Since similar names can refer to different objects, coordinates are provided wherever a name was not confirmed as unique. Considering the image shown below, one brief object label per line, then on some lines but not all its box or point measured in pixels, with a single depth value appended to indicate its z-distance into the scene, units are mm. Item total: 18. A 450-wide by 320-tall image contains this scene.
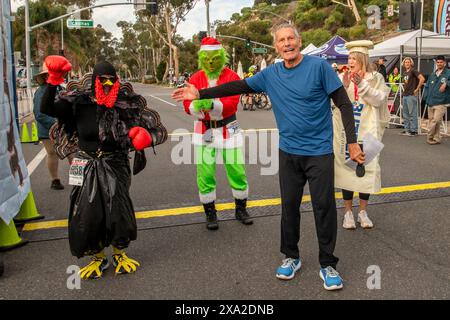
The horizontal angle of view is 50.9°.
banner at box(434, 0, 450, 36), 10547
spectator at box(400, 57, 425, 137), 11195
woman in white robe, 4363
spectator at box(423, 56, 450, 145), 9875
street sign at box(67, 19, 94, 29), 25000
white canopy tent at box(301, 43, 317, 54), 21805
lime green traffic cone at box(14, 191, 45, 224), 5066
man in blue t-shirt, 3254
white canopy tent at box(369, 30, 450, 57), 13500
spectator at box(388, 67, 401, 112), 13539
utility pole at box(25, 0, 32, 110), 20070
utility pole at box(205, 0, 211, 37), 31000
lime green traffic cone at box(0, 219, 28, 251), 4211
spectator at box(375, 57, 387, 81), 14170
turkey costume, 3533
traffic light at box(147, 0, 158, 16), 24820
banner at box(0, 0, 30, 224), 3949
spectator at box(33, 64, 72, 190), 6336
